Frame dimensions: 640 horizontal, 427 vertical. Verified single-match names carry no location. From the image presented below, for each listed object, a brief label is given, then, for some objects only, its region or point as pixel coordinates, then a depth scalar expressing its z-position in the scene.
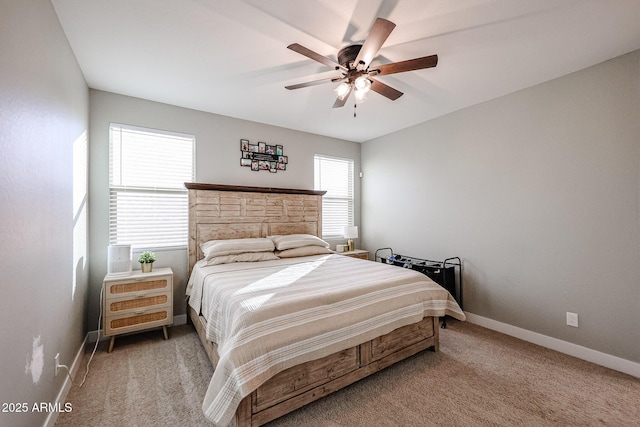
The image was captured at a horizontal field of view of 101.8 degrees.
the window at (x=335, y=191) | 4.73
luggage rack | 3.37
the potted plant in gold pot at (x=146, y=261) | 2.92
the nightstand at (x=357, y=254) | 4.43
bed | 1.53
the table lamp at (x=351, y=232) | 4.61
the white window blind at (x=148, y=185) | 3.07
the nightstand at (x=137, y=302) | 2.59
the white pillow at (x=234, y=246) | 3.06
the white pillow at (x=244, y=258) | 3.02
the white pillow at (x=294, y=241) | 3.55
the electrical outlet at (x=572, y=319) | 2.56
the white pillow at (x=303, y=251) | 3.50
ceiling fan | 1.72
